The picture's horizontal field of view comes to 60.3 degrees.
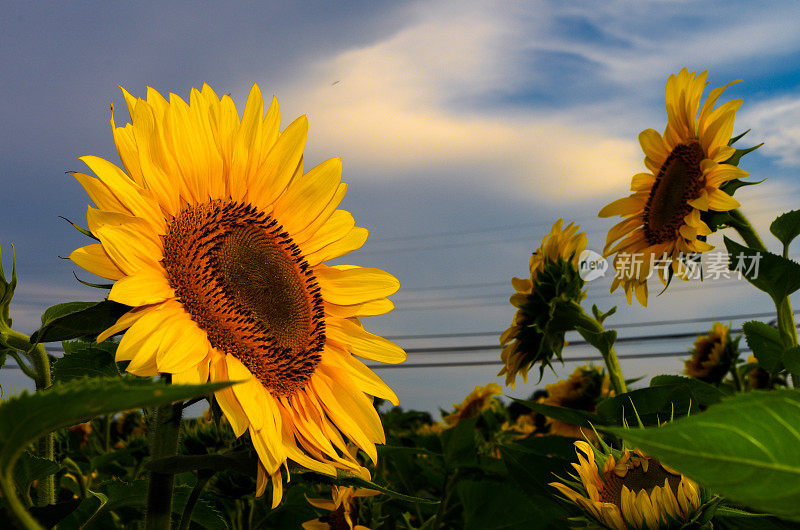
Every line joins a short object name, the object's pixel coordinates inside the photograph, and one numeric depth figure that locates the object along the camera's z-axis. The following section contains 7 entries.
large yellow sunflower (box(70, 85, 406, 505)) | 0.76
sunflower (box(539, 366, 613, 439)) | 2.62
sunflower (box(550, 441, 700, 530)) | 0.81
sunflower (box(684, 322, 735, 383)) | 2.76
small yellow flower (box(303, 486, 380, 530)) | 1.17
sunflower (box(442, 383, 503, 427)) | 3.17
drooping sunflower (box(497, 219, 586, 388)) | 2.04
